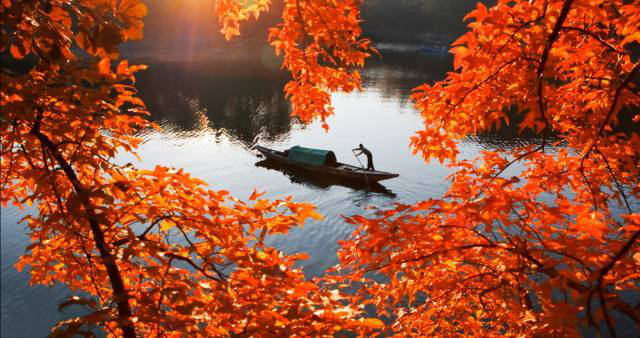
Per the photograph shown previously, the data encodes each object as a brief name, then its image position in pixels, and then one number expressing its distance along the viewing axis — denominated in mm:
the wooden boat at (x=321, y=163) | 23016
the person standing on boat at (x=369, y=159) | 23641
